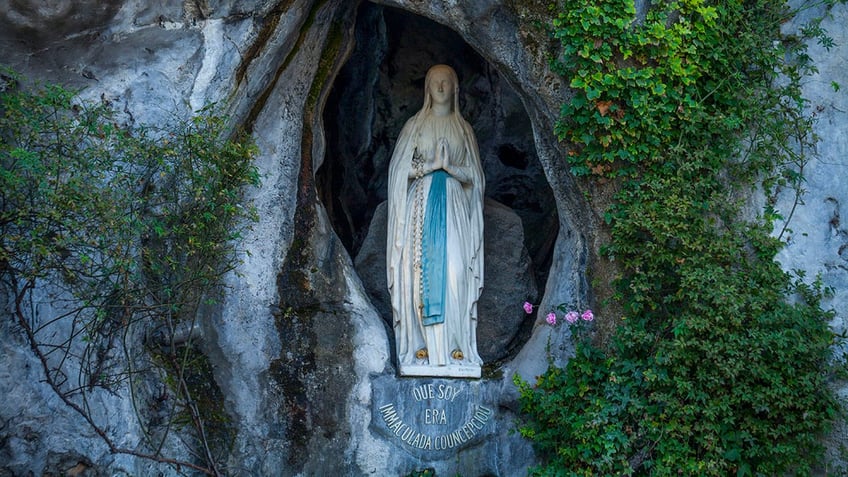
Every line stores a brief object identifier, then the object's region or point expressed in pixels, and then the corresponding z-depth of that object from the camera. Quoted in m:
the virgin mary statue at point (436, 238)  7.85
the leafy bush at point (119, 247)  6.71
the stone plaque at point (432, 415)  7.68
